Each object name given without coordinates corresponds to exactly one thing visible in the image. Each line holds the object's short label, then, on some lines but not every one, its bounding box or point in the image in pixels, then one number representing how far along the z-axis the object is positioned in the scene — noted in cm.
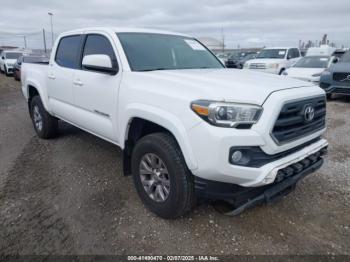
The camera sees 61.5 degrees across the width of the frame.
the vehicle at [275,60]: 1409
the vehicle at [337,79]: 890
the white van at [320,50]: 1638
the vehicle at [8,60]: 1962
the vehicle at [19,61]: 1491
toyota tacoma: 233
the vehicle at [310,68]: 1057
